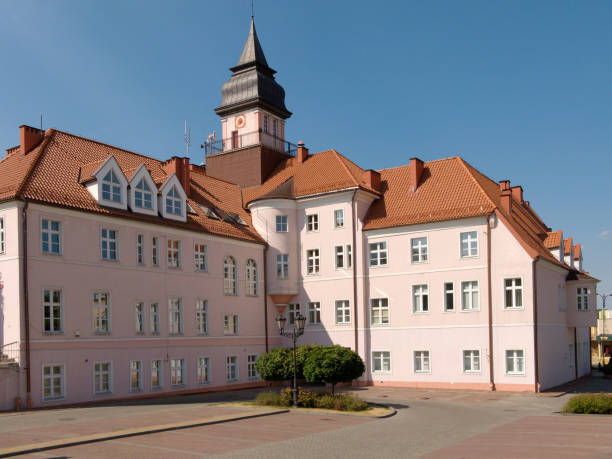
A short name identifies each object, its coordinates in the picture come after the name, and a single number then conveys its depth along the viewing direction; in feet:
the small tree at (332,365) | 94.02
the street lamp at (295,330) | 90.28
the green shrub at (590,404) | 82.79
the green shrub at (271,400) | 91.35
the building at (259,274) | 97.96
